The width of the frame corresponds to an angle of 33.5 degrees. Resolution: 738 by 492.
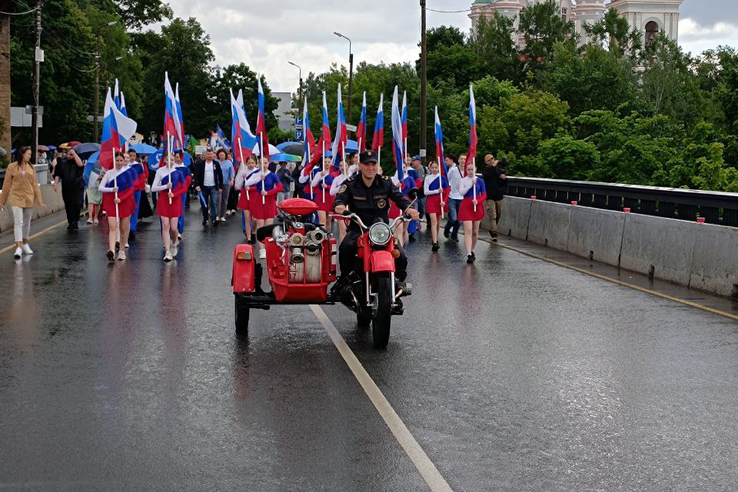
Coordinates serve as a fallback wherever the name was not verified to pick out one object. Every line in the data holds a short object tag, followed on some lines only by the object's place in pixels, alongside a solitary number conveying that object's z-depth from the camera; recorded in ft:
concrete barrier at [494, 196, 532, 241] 80.48
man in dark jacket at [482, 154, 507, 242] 80.44
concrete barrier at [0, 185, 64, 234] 97.25
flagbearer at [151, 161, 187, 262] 61.46
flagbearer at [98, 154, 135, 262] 60.49
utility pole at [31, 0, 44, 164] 134.11
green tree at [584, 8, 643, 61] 317.22
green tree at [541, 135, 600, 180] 126.72
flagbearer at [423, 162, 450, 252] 77.46
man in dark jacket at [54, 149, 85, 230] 83.23
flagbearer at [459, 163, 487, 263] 64.54
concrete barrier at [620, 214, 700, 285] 52.54
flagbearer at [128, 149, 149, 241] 62.90
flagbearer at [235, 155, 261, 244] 69.97
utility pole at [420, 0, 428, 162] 132.46
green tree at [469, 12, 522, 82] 307.99
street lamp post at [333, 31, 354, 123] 235.97
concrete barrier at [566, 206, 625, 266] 61.57
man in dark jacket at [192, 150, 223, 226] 92.43
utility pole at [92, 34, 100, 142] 207.10
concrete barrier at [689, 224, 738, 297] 47.98
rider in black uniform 36.55
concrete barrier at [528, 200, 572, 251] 71.31
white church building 422.82
